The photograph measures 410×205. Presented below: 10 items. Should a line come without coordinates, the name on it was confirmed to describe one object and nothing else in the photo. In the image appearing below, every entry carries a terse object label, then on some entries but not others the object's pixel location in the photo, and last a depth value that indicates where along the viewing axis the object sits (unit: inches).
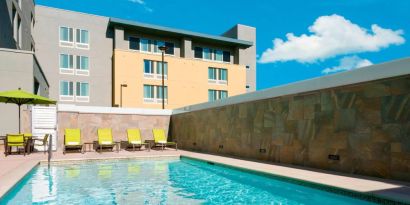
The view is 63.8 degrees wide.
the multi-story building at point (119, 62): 1136.2
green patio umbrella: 463.6
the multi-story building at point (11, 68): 563.2
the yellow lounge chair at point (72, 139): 565.9
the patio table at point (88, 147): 605.2
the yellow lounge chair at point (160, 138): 653.3
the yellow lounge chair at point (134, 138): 633.0
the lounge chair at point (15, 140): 473.7
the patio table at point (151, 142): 636.6
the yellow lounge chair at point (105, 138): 597.0
